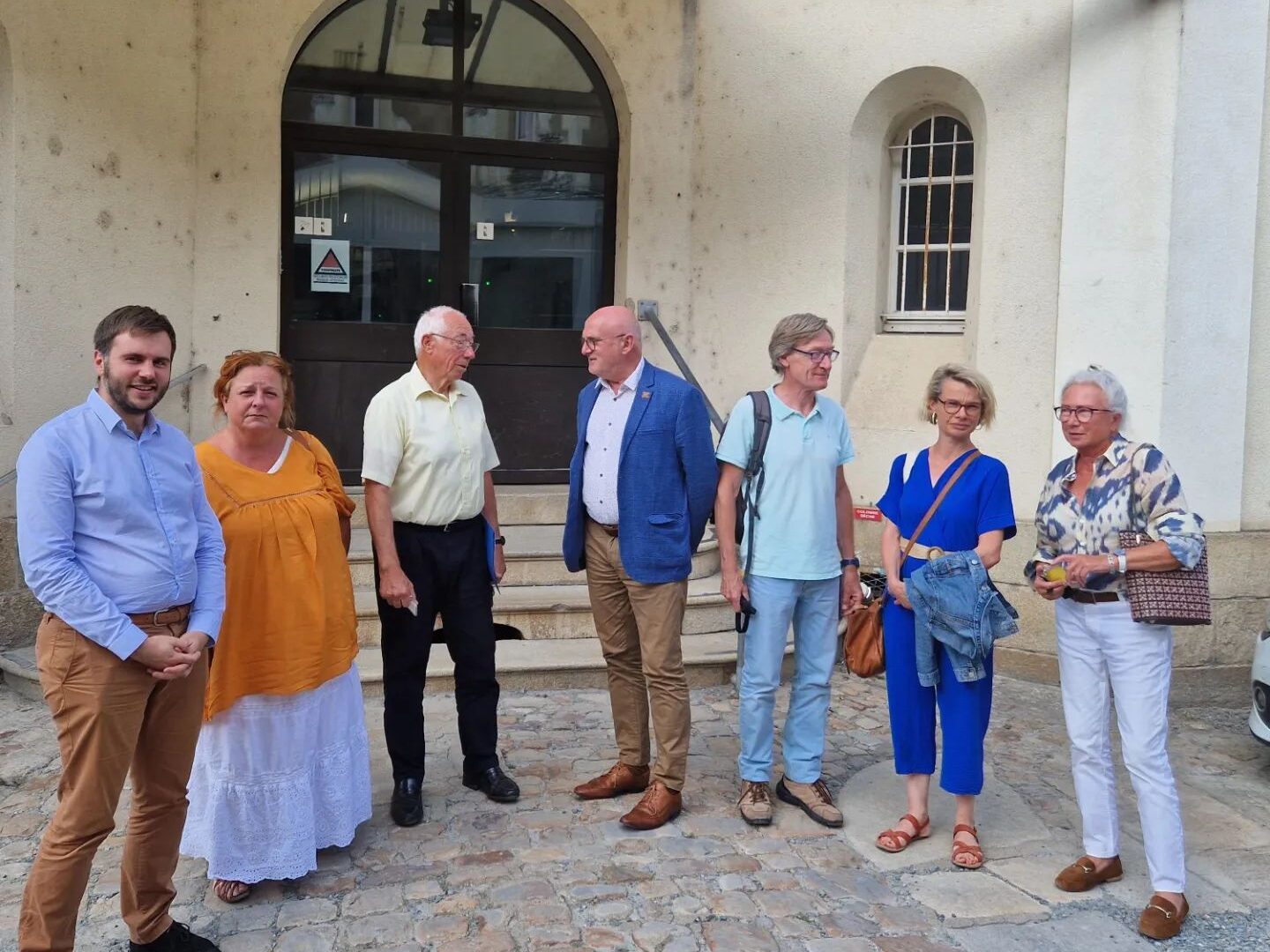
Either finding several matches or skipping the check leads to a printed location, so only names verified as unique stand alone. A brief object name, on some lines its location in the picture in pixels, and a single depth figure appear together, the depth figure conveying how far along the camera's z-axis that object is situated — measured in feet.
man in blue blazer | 14.94
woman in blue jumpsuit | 13.82
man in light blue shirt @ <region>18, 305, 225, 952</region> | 10.03
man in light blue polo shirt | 14.89
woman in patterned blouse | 12.46
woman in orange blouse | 12.56
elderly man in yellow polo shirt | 14.61
